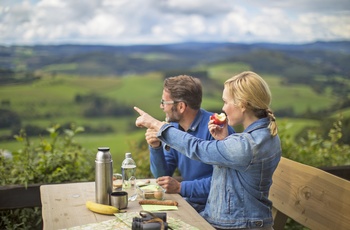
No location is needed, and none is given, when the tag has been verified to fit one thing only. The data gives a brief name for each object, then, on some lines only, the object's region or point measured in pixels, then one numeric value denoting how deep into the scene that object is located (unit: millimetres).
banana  2475
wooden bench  2660
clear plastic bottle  2863
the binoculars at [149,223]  2172
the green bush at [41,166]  3705
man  3166
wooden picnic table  2393
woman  2561
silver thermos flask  2586
